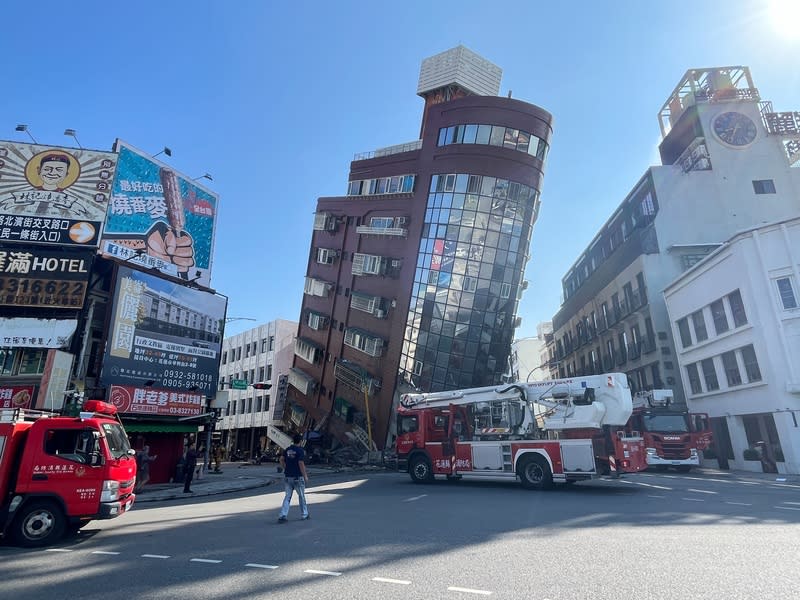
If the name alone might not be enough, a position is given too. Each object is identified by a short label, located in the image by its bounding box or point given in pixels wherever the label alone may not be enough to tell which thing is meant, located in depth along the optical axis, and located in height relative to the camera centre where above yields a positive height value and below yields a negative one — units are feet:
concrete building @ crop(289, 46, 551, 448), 128.16 +48.65
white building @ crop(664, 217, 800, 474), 80.59 +17.95
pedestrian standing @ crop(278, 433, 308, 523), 36.47 -1.29
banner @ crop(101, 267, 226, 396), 79.22 +20.03
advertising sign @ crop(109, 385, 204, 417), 76.28 +8.35
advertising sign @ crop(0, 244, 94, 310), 75.31 +27.21
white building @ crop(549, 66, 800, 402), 123.75 +62.60
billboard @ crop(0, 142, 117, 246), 79.82 +43.32
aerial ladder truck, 51.83 +1.44
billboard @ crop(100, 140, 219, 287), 86.94 +43.57
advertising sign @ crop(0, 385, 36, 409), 71.20 +8.53
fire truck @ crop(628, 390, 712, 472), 78.12 +1.34
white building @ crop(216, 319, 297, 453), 192.03 +29.50
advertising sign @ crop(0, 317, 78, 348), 72.90 +18.11
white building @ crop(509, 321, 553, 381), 306.35 +56.94
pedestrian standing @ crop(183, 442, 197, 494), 63.00 -1.55
